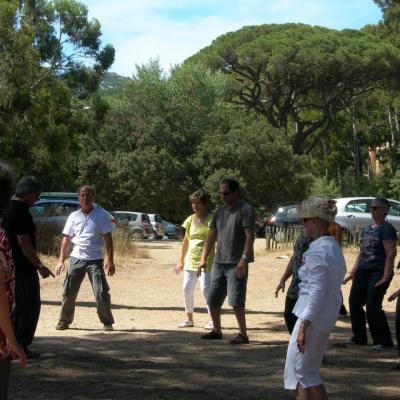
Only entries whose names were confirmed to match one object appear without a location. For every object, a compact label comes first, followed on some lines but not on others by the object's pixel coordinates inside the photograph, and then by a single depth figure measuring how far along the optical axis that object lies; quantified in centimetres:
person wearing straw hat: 509
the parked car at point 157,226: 3725
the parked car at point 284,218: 2859
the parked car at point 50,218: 2019
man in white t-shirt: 1025
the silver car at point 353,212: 2544
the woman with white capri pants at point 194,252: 1073
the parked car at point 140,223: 3586
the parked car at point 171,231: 3934
